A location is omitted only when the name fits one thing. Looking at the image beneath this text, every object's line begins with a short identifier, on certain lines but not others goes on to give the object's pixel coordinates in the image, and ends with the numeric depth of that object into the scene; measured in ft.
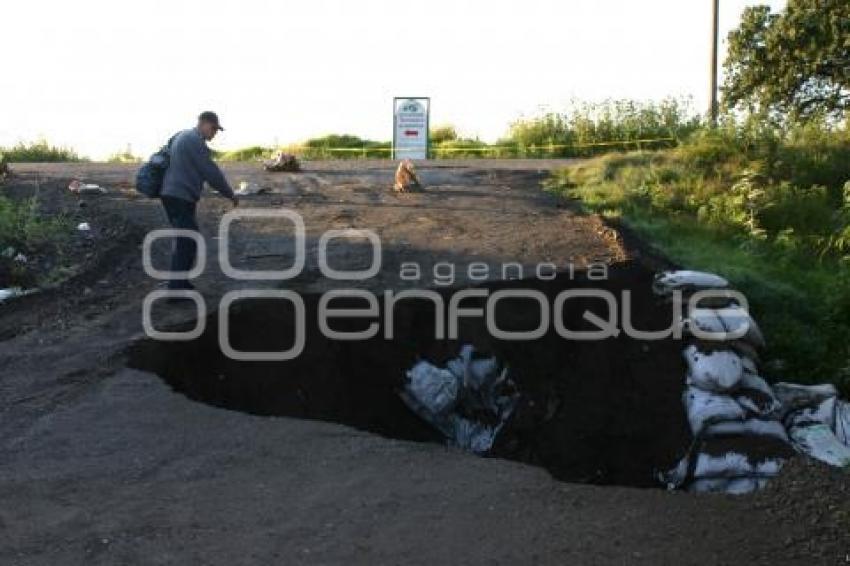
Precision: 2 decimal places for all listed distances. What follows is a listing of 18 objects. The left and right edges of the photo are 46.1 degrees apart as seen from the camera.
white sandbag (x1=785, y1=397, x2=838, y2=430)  27.40
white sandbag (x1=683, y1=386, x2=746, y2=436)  26.32
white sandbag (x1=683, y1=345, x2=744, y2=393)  27.55
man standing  31.17
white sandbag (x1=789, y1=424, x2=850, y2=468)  25.70
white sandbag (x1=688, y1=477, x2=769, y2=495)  22.95
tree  91.30
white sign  80.94
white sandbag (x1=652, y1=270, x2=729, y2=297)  32.52
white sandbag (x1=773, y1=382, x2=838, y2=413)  28.32
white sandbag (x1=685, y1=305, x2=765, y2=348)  29.78
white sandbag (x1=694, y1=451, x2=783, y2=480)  23.27
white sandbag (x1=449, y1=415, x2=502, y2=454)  28.17
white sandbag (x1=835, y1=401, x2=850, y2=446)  27.40
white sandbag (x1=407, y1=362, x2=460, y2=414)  28.30
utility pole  89.40
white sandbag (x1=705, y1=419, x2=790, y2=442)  25.76
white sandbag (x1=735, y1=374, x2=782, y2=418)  26.99
